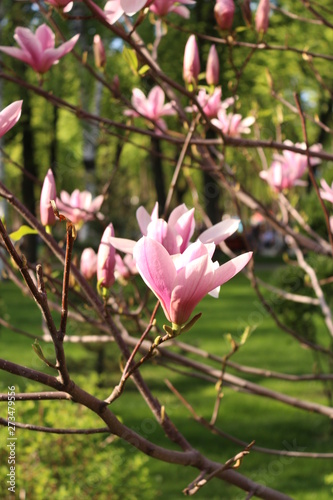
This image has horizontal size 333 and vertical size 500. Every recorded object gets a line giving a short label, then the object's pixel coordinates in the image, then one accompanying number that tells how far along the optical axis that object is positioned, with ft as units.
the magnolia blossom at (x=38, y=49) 5.59
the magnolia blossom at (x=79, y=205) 6.52
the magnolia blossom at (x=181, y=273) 4.16
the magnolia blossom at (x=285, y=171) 7.12
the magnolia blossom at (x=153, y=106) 6.76
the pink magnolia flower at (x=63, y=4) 5.21
